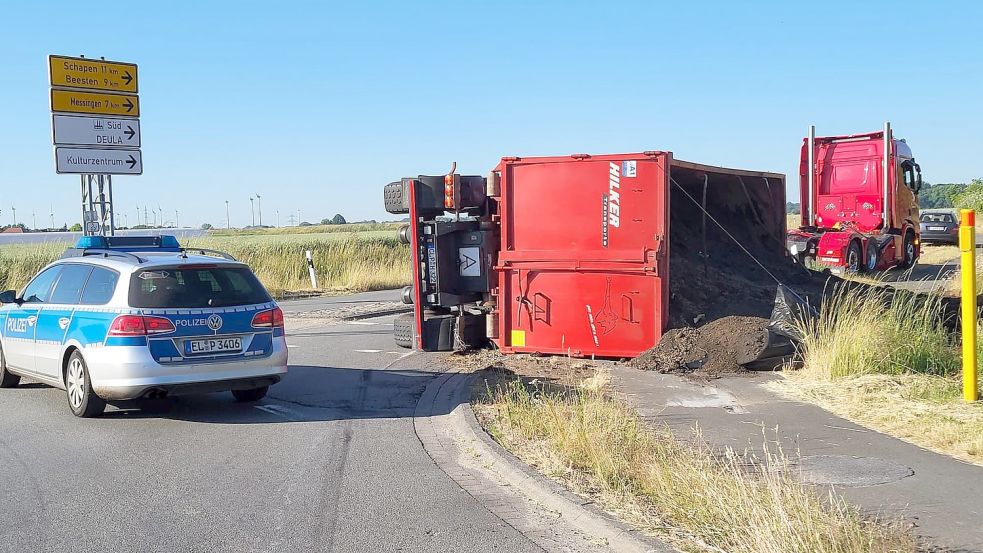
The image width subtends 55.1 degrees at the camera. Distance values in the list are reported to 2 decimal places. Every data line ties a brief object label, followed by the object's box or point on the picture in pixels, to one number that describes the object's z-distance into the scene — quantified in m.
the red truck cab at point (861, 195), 22.84
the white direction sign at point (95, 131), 17.44
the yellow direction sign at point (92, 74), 17.53
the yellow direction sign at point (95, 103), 17.50
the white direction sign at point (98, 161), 17.42
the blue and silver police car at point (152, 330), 8.30
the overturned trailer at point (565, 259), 10.97
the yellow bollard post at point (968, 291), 7.69
